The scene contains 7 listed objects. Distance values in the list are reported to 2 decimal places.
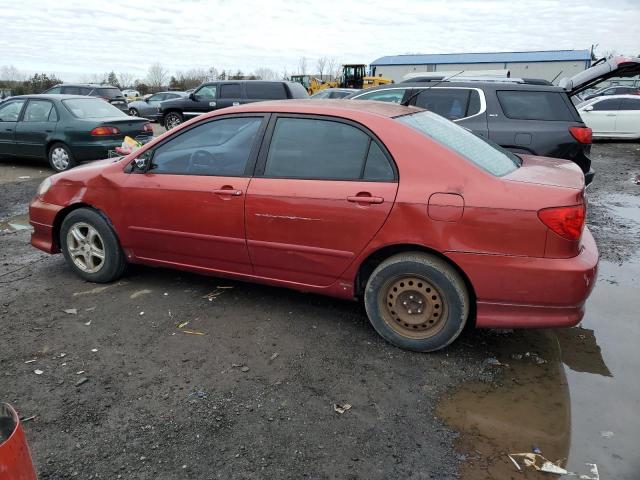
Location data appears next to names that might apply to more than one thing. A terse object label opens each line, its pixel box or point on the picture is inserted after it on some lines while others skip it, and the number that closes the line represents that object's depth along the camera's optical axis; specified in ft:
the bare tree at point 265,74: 263.57
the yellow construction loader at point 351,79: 113.40
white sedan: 53.36
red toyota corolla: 10.35
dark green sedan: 32.32
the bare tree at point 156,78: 265.75
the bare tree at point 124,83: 245.30
